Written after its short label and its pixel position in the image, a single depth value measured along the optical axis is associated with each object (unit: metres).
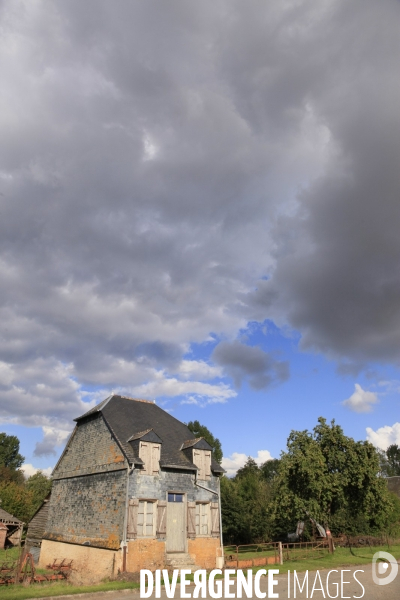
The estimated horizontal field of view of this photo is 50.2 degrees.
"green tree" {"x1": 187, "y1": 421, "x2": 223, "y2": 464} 56.34
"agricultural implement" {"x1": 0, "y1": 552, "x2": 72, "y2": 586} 18.61
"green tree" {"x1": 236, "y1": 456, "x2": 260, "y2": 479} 69.04
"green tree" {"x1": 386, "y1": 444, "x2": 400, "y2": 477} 106.38
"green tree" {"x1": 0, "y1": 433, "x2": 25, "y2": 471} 86.75
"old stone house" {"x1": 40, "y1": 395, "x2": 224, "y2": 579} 21.31
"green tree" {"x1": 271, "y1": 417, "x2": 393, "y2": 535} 27.58
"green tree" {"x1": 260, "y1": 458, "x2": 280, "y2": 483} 85.38
